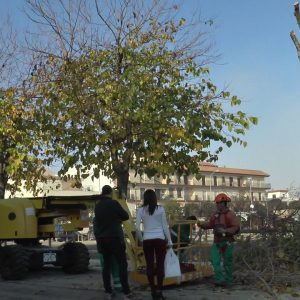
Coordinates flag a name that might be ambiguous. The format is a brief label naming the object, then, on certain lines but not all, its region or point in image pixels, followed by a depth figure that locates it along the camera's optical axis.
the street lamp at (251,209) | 11.59
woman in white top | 8.06
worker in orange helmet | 8.93
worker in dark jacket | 8.23
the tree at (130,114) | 11.05
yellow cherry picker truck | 11.19
